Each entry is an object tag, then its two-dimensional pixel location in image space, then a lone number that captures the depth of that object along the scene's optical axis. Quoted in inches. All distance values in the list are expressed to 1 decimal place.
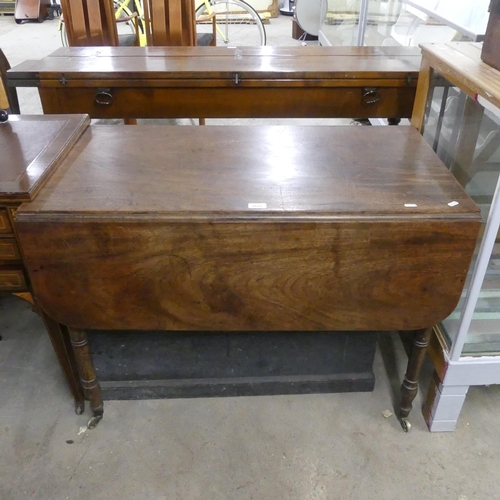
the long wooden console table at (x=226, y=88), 71.2
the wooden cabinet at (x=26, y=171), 38.0
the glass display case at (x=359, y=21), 116.6
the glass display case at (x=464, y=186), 42.8
